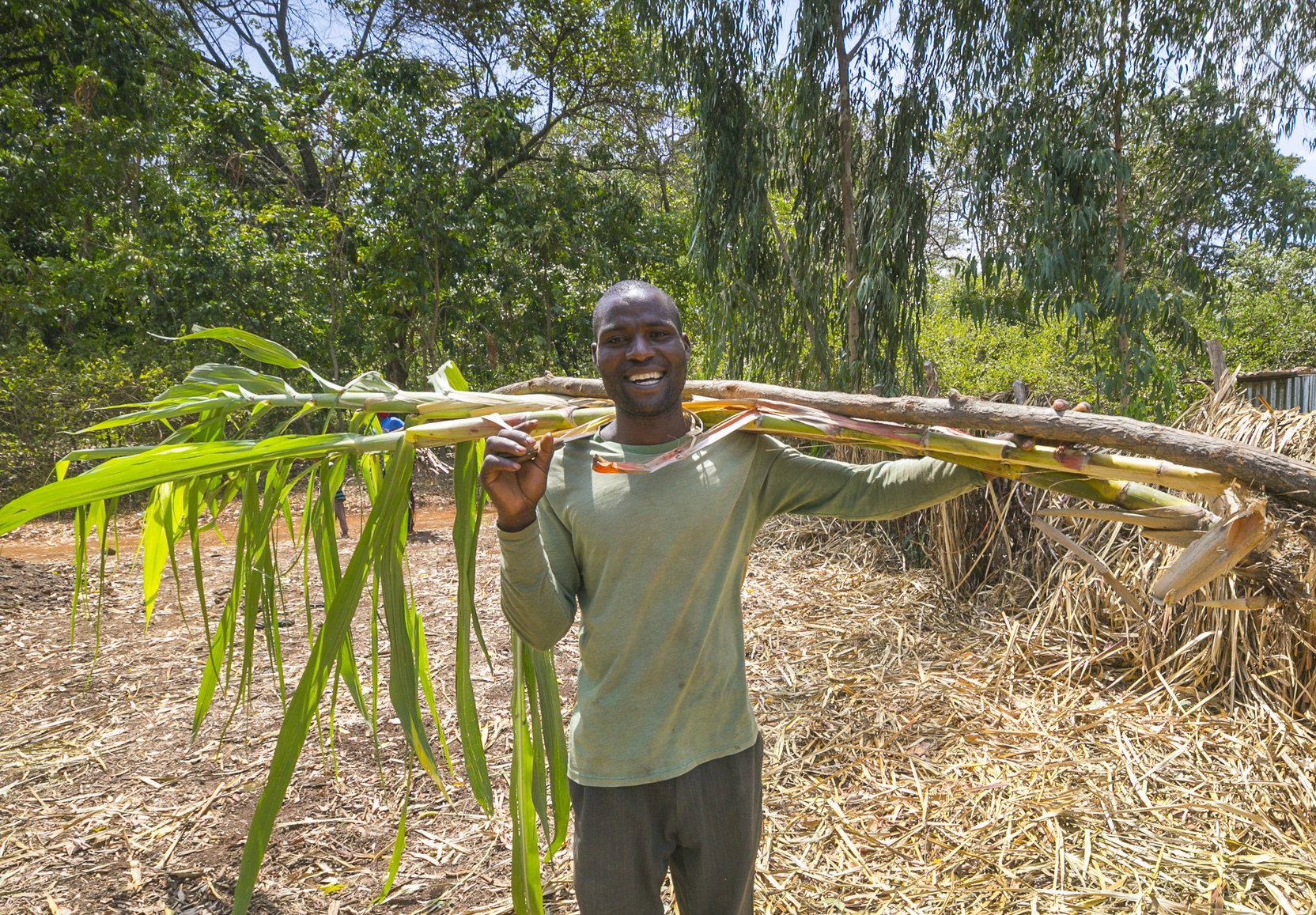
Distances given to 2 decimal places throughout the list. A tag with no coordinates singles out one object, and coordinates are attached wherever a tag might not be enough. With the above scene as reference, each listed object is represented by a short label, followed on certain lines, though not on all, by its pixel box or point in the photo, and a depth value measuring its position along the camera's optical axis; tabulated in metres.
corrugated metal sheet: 6.00
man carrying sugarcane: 1.21
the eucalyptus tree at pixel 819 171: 5.19
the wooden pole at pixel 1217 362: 3.20
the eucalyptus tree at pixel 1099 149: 4.93
